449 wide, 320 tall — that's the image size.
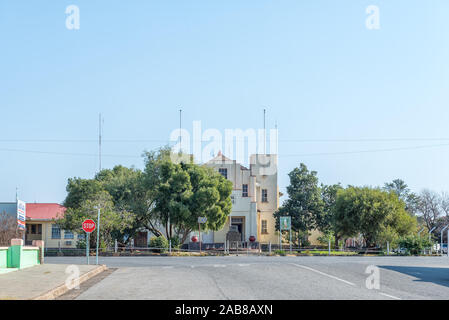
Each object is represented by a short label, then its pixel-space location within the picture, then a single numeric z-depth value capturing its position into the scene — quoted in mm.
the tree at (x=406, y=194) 85125
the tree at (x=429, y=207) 84500
